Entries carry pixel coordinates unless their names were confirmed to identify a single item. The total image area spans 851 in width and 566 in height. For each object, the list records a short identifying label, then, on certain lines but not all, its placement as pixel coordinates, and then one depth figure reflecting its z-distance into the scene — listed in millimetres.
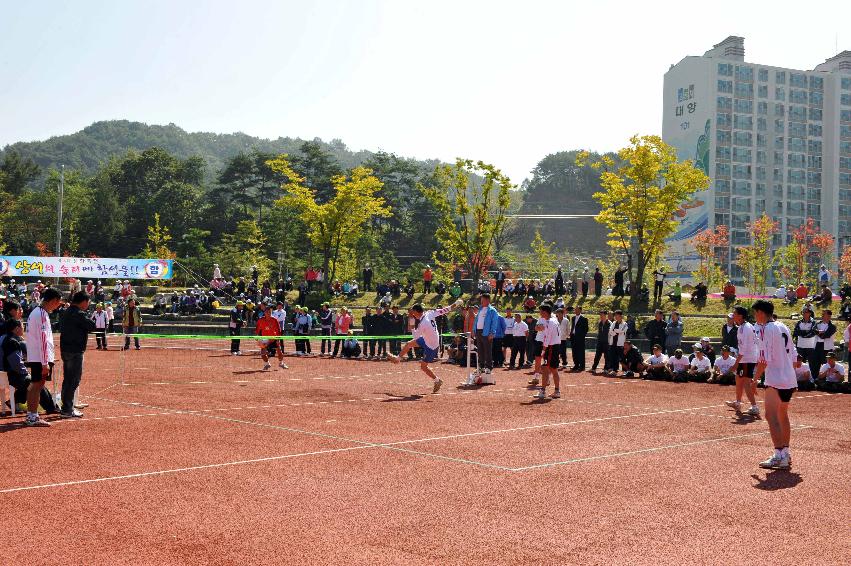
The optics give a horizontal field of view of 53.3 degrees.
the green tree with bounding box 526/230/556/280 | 74625
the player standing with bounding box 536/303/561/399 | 18594
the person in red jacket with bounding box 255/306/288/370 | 25641
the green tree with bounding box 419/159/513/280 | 52625
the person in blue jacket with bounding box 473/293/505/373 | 21320
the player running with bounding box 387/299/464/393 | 19828
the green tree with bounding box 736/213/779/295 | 79438
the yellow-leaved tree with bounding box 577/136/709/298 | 48062
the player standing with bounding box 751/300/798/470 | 10703
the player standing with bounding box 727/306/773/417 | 16000
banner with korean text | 46969
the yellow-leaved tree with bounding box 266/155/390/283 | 56000
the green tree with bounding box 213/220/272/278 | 69500
